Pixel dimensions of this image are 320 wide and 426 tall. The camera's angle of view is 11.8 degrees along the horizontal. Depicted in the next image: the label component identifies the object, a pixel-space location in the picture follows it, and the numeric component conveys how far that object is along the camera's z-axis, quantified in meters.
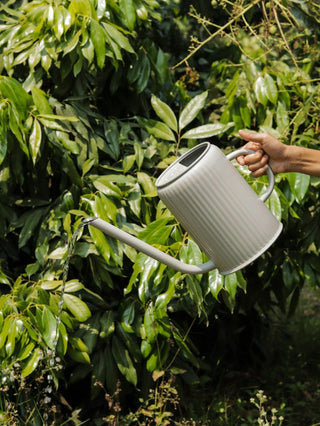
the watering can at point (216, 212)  2.44
